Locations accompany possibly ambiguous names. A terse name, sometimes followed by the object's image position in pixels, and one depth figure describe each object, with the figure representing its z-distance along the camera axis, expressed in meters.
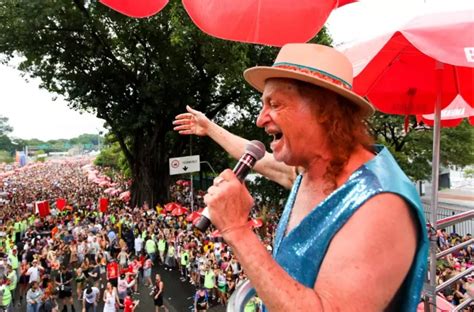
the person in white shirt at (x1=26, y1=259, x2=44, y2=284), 9.55
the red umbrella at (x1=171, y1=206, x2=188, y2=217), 15.90
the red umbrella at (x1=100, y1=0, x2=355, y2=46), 2.10
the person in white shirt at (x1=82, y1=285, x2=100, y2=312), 8.89
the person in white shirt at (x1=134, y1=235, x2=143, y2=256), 12.91
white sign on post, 16.11
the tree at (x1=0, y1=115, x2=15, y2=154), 105.31
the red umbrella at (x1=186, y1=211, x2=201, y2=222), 12.74
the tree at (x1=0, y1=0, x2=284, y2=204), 14.88
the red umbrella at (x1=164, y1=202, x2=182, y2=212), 16.35
